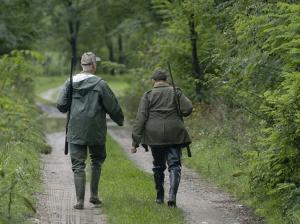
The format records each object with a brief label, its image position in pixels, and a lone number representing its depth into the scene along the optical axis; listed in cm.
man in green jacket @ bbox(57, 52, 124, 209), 1952
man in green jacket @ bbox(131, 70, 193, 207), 2000
